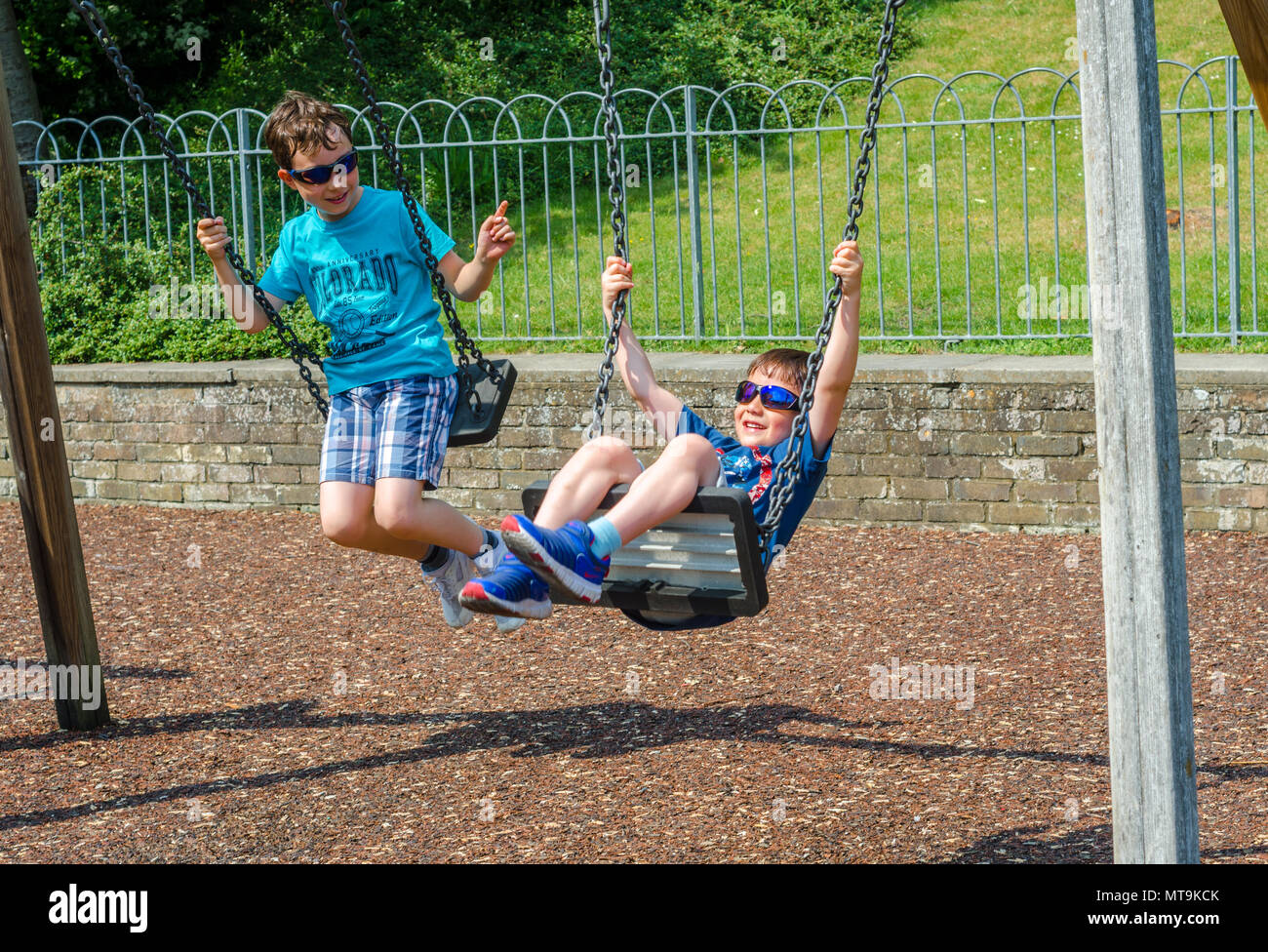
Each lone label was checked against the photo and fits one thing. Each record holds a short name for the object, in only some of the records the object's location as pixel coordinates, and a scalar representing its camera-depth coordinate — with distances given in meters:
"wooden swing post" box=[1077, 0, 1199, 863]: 3.03
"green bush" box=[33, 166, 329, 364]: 10.06
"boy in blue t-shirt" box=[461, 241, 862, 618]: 3.65
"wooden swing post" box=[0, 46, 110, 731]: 5.18
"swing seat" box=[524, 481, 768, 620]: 3.68
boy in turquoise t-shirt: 4.25
